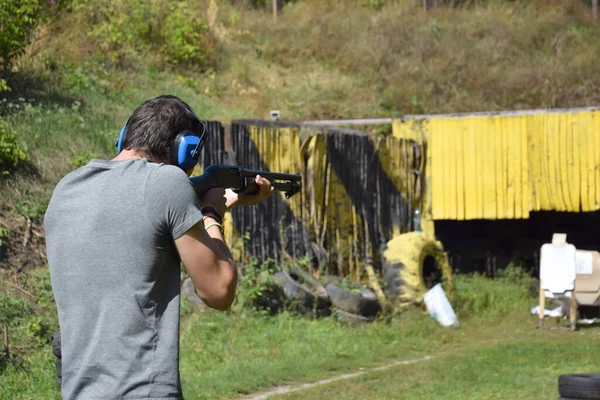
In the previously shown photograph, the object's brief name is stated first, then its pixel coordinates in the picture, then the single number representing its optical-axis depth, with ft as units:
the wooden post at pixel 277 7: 80.52
